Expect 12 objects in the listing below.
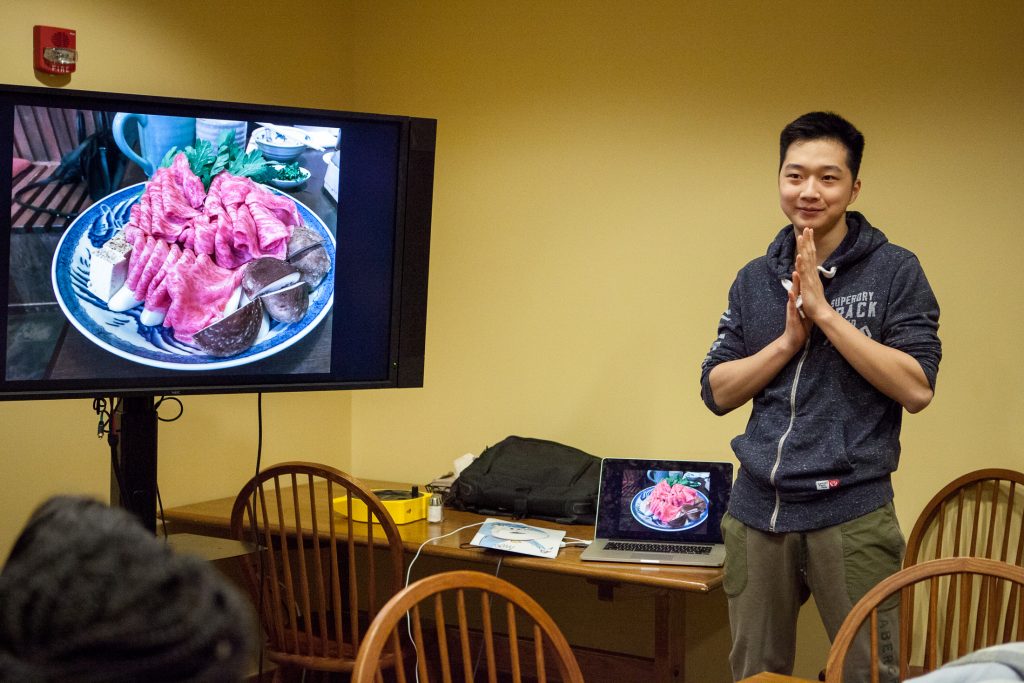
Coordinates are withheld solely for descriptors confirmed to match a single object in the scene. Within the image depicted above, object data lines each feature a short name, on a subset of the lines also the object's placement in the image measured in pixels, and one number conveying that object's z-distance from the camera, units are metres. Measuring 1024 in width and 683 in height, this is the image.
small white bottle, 3.18
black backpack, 3.23
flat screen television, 2.23
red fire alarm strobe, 3.03
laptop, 2.93
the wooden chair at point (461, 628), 1.51
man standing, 2.21
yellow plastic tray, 3.19
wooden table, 2.64
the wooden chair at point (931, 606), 1.76
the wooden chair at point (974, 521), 2.91
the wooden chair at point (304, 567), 2.75
